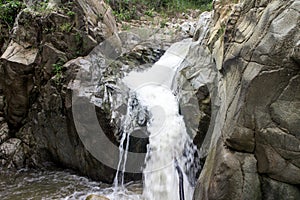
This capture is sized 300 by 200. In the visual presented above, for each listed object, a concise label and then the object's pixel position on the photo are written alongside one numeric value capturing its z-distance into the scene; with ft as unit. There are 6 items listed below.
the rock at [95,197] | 14.83
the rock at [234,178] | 10.41
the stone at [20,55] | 21.16
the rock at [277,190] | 10.05
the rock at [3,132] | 21.91
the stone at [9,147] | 21.18
